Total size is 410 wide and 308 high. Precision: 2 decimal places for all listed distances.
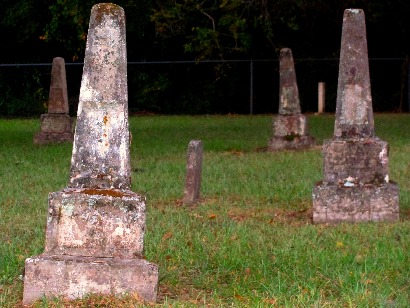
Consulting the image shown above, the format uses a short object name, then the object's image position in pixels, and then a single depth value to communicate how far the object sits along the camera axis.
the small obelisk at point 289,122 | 21.66
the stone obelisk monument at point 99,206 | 7.40
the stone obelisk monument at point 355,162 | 11.88
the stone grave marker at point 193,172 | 13.02
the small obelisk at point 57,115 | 23.53
